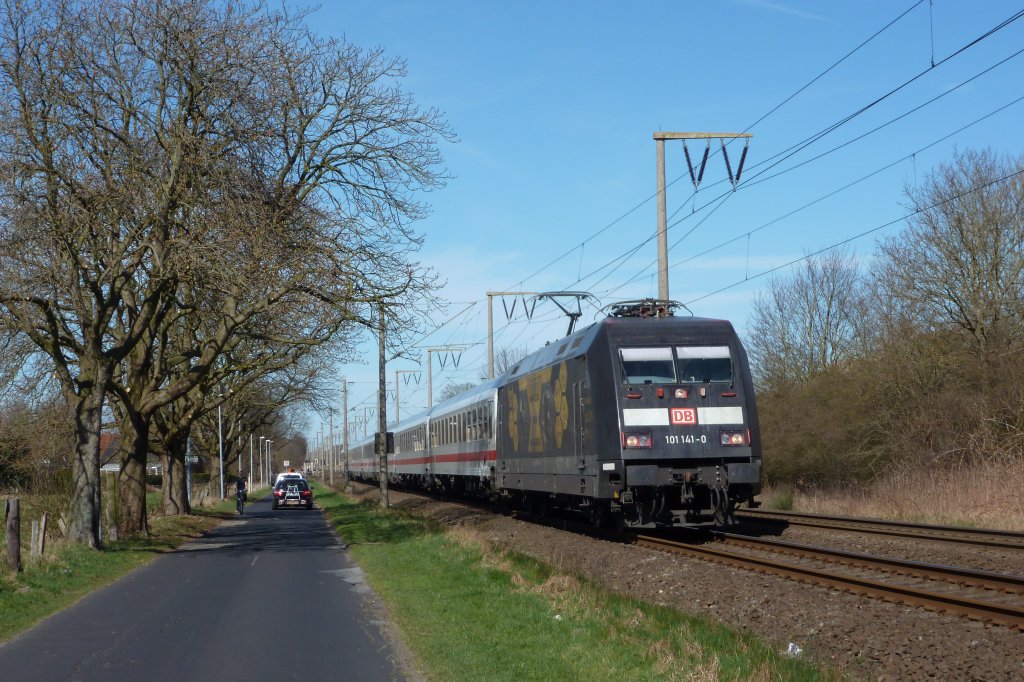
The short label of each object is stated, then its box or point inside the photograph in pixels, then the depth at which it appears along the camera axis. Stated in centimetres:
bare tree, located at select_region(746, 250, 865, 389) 3900
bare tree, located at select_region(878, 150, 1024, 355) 2825
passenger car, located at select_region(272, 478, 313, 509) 4231
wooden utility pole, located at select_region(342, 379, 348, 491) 7094
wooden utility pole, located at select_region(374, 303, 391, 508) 3281
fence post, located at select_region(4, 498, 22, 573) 1514
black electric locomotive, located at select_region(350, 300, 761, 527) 1642
